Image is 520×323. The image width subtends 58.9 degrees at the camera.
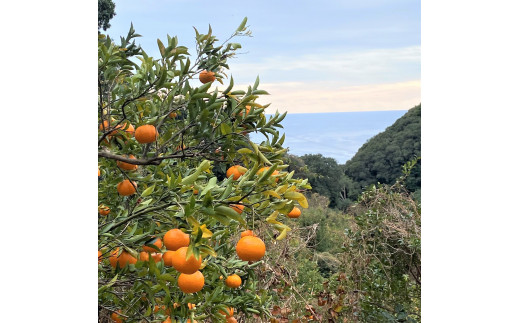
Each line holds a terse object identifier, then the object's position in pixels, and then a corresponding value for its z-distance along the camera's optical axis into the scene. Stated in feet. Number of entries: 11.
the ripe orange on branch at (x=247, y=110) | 4.00
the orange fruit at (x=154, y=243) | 3.68
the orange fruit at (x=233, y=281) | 4.59
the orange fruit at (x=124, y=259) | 3.80
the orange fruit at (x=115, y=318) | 4.43
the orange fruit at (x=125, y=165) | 4.27
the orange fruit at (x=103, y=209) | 4.63
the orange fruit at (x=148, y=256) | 3.74
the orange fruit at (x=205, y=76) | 4.79
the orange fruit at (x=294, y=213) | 3.70
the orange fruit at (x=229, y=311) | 4.74
